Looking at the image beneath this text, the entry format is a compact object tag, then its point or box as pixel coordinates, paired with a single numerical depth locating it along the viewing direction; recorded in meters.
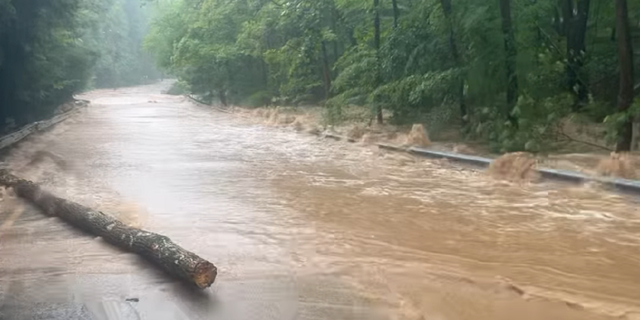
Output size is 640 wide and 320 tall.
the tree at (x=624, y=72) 13.90
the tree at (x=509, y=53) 17.45
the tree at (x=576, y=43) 18.14
